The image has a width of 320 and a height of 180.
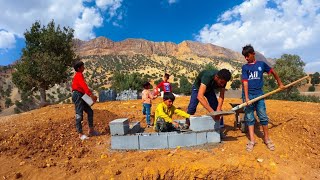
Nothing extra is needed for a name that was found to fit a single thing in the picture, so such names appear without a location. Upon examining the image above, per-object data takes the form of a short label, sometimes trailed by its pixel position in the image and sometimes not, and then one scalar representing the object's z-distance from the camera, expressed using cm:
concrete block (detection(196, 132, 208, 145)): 382
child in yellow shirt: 401
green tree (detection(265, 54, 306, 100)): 1893
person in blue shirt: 367
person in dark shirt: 366
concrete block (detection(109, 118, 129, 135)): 392
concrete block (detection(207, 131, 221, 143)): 385
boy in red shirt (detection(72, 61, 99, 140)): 441
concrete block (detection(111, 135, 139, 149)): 391
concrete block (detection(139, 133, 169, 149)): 383
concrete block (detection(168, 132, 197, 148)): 380
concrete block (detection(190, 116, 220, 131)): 380
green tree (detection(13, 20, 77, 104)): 1204
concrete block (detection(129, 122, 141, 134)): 442
